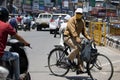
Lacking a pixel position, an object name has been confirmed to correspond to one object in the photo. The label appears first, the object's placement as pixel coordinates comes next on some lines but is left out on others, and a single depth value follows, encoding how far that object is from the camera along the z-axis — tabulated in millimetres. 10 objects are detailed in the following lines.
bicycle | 11125
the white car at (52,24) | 38638
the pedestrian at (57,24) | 32625
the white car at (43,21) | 46212
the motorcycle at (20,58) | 8094
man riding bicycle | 11375
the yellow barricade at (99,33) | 25697
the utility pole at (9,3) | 76350
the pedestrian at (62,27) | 15740
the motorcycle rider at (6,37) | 7754
